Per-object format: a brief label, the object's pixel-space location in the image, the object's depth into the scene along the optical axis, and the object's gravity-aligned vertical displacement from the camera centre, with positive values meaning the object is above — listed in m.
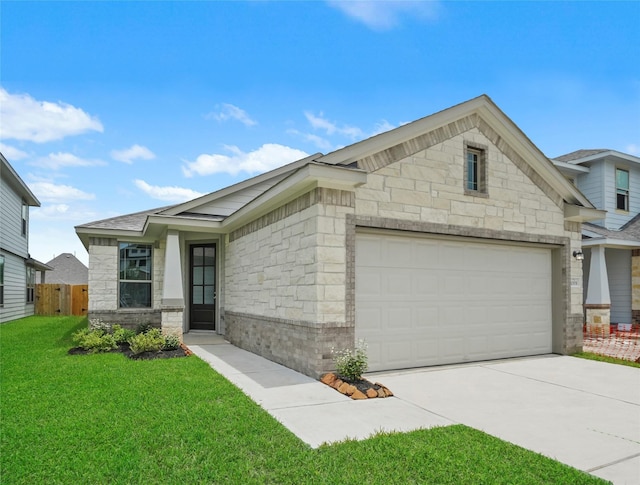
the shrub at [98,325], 11.60 -1.68
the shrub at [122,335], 10.82 -1.84
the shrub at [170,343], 9.76 -1.82
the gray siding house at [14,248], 17.73 +0.68
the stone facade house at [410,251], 7.04 +0.25
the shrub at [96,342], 9.86 -1.84
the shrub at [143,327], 12.02 -1.80
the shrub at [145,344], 9.33 -1.78
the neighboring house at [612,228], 13.88 +1.33
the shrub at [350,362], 6.49 -1.52
